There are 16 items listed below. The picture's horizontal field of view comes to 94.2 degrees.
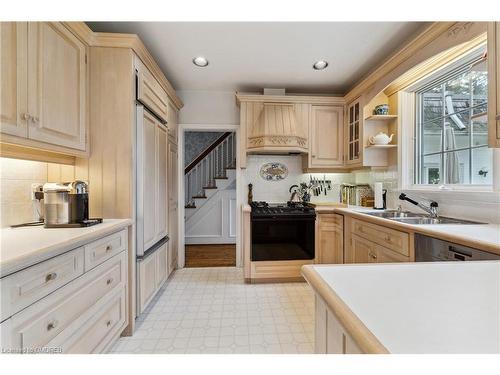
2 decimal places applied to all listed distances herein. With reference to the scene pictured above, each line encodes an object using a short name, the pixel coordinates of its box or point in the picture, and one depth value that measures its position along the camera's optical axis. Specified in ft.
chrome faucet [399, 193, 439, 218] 6.85
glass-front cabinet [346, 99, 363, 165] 9.38
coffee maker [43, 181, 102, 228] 4.81
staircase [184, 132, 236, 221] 16.34
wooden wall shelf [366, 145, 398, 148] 8.67
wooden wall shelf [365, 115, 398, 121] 8.67
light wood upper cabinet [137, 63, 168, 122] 6.29
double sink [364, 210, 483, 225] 6.21
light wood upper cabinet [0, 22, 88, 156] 3.82
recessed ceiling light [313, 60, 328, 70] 8.45
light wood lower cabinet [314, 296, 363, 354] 1.82
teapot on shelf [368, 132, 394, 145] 8.68
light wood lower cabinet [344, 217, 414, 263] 5.65
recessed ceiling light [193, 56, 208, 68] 8.14
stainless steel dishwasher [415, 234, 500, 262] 4.02
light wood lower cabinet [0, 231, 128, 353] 3.08
